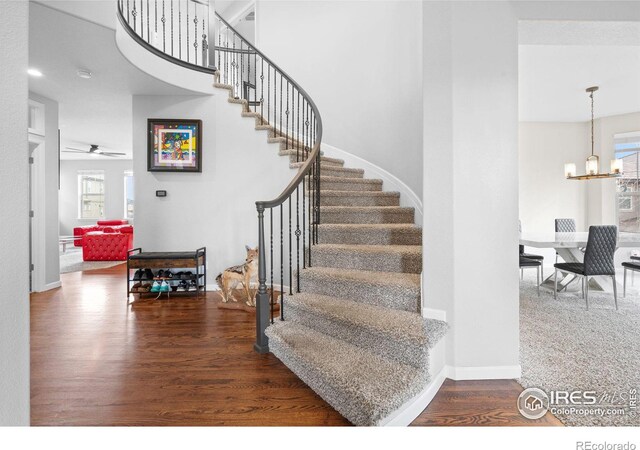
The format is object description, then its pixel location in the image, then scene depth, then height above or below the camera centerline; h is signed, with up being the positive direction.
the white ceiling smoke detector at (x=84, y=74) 3.76 +1.85
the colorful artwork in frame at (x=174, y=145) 4.17 +1.06
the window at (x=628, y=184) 6.08 +0.77
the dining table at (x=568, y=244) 3.66 -0.25
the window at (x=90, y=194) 10.60 +1.04
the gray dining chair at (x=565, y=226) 5.25 -0.05
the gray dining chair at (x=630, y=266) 3.72 -0.53
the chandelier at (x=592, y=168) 4.62 +0.84
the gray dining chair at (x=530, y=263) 4.11 -0.53
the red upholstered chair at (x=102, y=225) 9.01 -0.02
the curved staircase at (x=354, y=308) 1.64 -0.60
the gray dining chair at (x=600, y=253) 3.45 -0.34
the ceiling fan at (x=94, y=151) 8.34 +2.11
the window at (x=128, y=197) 10.57 +0.93
